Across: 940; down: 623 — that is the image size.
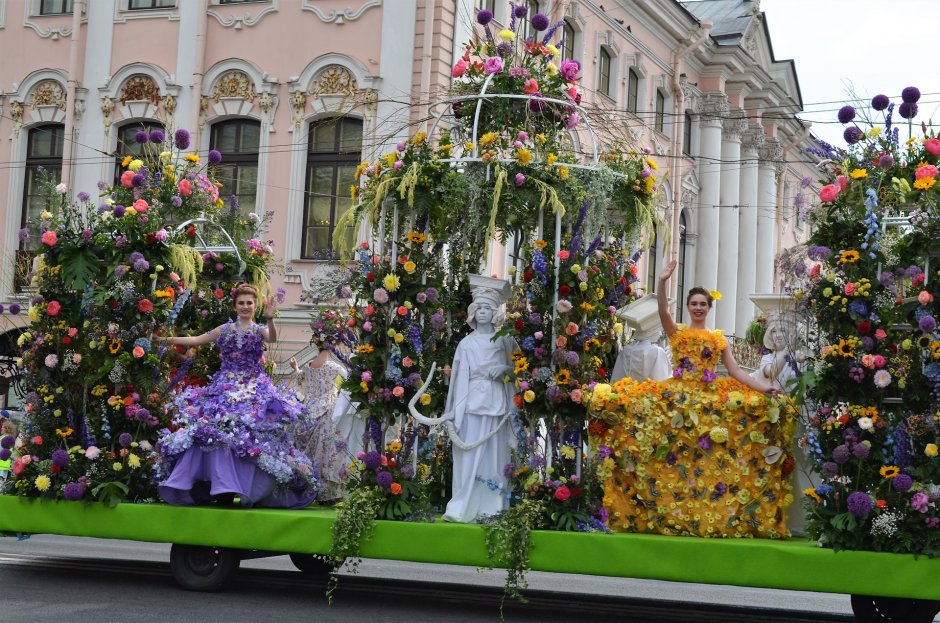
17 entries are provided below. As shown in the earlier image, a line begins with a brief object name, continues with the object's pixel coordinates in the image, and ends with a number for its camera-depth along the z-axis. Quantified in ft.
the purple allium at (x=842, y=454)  26.40
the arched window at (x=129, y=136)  73.10
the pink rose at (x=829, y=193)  27.68
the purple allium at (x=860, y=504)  26.04
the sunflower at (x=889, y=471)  26.30
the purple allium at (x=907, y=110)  28.04
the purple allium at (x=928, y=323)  25.88
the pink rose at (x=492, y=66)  33.32
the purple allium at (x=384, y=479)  30.73
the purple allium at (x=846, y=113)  28.25
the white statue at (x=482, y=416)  31.32
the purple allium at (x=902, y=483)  25.94
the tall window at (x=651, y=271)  87.24
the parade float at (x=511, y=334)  26.71
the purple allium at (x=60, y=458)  33.35
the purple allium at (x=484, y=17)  33.17
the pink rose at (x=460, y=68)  34.22
